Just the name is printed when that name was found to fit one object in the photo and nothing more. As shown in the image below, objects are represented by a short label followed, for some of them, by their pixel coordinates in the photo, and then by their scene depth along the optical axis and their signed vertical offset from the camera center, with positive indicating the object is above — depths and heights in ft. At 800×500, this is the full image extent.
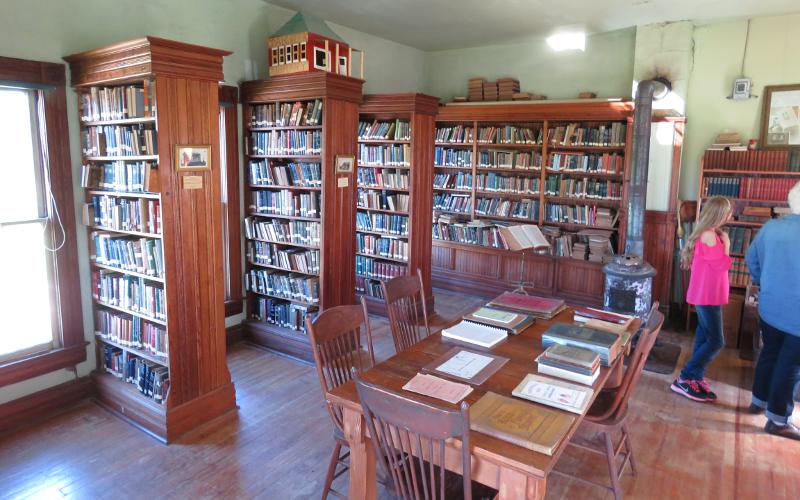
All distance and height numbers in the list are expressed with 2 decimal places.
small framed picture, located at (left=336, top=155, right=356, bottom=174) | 14.87 +0.29
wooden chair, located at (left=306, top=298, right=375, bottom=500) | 8.29 -2.88
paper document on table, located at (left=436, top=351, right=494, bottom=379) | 7.66 -2.82
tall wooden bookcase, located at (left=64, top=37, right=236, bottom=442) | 10.43 -1.28
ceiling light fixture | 21.45 +5.63
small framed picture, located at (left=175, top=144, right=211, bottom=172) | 10.62 +0.29
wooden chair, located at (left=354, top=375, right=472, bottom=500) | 5.41 -2.73
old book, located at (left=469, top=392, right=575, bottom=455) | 5.79 -2.87
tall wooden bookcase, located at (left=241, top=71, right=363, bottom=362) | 14.71 -0.97
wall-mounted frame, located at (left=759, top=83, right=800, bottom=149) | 17.53 +2.10
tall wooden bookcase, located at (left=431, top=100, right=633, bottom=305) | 19.75 -0.89
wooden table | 5.61 -2.95
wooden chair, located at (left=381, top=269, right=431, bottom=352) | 10.28 -2.72
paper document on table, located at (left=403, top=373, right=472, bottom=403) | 6.89 -2.85
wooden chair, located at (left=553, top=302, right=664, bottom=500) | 8.09 -3.79
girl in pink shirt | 12.54 -2.25
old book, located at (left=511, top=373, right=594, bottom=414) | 6.61 -2.82
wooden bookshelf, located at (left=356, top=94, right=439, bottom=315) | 17.97 -0.12
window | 11.59 -1.36
